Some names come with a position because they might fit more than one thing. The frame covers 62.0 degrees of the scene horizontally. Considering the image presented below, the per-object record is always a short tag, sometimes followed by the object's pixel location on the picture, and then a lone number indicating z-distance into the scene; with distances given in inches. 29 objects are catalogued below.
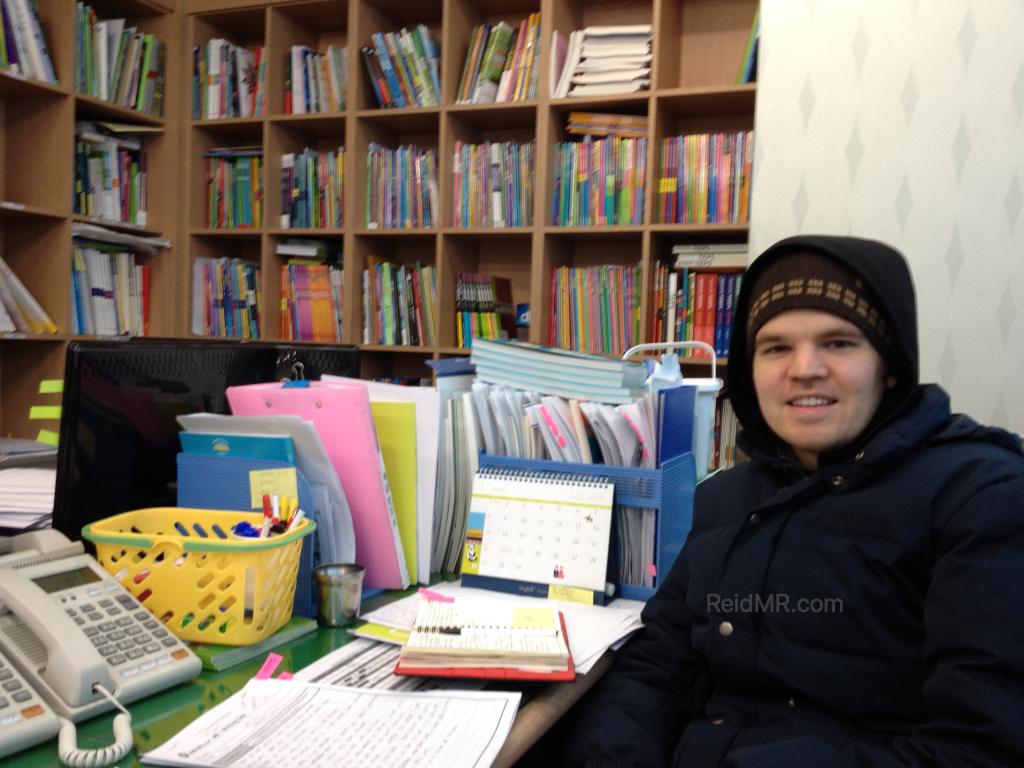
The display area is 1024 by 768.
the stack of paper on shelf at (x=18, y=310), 119.0
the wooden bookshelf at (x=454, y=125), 121.1
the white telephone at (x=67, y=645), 32.1
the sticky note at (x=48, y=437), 52.3
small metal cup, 46.8
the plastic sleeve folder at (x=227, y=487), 48.3
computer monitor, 46.6
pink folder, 52.5
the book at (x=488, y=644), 39.1
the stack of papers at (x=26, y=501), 55.1
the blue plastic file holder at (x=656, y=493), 53.3
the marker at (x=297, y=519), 44.3
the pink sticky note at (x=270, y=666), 39.2
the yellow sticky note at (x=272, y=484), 48.5
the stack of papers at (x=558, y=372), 56.0
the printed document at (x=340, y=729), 31.2
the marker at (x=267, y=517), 42.9
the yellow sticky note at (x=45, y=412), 49.6
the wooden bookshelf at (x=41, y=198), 123.5
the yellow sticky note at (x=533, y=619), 45.3
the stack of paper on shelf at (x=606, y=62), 118.1
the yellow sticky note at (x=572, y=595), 51.9
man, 35.5
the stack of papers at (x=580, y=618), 44.8
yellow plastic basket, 41.2
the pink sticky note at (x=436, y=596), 50.8
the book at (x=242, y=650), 39.7
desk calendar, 52.4
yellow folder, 55.5
